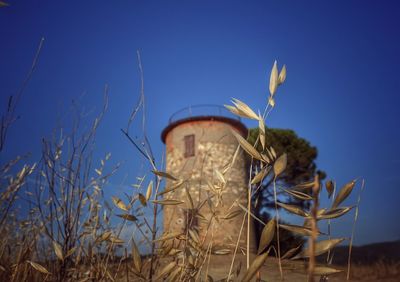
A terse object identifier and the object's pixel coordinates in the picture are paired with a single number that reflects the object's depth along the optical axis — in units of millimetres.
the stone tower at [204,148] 9147
